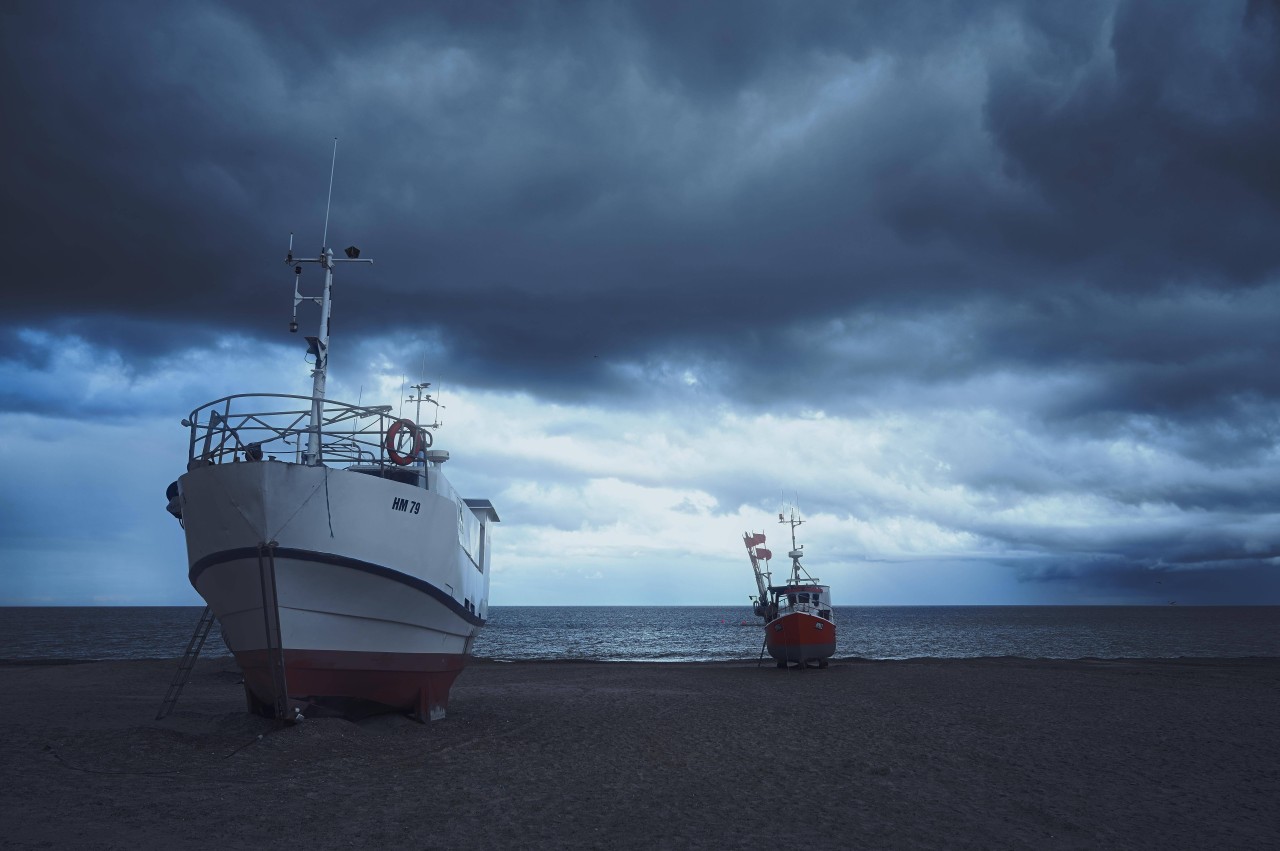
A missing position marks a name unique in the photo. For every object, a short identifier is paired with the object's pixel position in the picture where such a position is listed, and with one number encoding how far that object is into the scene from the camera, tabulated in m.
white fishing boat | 11.96
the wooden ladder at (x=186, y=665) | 13.91
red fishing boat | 33.81
